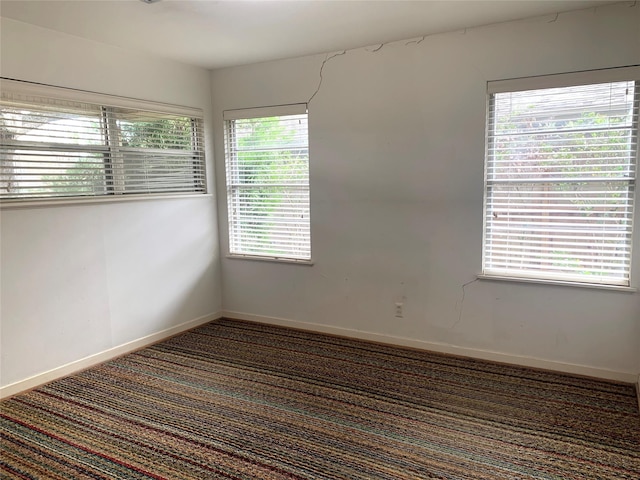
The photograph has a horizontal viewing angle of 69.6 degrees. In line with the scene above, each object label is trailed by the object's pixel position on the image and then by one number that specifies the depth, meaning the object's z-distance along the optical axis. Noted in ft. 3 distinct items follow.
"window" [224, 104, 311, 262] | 13.75
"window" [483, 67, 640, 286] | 9.90
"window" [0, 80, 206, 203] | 10.09
